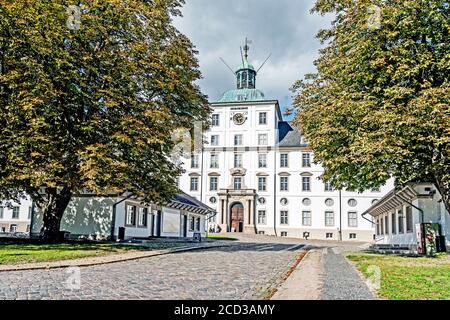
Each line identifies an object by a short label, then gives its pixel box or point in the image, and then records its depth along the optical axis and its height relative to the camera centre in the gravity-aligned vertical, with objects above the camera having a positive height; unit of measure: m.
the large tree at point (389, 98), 14.97 +4.80
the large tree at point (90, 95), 16.38 +5.21
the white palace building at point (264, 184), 55.28 +5.70
